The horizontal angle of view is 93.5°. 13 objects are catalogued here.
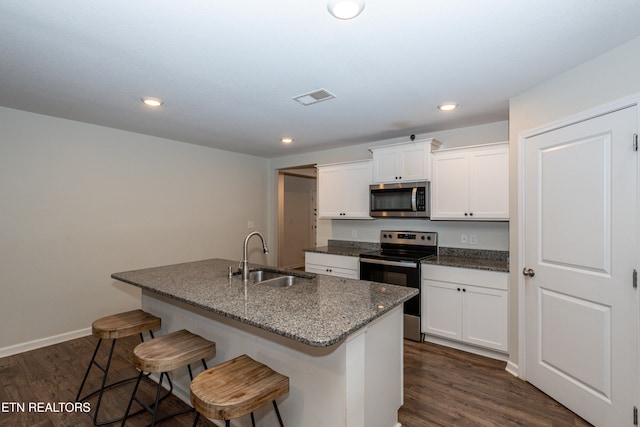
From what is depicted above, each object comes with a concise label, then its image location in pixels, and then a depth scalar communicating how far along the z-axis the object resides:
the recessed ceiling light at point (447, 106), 2.73
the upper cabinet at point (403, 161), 3.43
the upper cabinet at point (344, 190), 4.03
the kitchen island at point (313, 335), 1.43
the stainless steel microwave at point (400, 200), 3.44
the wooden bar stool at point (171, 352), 1.64
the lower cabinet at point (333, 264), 3.80
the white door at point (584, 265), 1.78
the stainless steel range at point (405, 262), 3.25
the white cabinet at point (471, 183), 3.00
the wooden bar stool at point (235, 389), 1.26
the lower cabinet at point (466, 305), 2.80
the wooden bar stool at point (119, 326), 2.04
